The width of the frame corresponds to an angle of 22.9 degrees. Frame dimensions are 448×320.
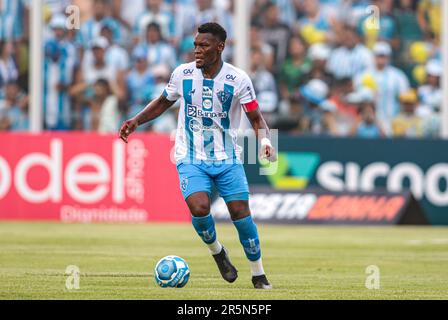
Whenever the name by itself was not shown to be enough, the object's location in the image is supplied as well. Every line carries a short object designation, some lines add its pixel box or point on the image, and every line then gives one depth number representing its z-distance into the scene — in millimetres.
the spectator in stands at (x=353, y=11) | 23750
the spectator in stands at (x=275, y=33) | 23766
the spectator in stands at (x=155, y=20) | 23484
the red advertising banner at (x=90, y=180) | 21391
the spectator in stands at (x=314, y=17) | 24203
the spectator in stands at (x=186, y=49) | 23094
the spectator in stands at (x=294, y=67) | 23422
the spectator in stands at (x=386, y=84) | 22672
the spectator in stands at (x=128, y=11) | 23609
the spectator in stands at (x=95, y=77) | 22938
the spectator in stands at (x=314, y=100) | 22828
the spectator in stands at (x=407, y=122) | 22531
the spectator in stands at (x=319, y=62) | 23484
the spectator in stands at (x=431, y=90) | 22922
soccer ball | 10703
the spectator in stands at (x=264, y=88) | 22797
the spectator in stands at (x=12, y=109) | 22969
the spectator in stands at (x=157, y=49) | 23359
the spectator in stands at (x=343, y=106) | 22812
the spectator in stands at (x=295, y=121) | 22609
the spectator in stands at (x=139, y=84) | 22984
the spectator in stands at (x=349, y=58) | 23359
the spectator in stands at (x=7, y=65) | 23188
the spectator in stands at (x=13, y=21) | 23031
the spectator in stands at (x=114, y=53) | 23344
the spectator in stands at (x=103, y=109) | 22797
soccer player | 10836
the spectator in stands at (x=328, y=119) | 22766
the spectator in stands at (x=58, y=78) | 22859
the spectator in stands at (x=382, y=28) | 23562
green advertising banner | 21375
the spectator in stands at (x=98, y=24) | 23406
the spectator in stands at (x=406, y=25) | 23641
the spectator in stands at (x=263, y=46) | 23547
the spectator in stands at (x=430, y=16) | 23797
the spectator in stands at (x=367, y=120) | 22562
